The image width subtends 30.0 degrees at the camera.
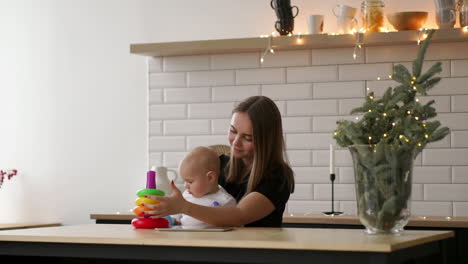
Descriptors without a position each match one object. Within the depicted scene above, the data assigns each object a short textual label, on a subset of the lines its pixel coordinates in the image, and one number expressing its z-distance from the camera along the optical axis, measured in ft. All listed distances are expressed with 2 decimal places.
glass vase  8.29
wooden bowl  14.48
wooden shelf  14.39
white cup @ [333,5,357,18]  14.88
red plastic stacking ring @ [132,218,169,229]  9.18
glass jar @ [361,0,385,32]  14.78
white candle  14.44
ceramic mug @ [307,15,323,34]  15.07
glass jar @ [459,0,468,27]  14.28
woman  9.63
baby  9.56
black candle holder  14.40
